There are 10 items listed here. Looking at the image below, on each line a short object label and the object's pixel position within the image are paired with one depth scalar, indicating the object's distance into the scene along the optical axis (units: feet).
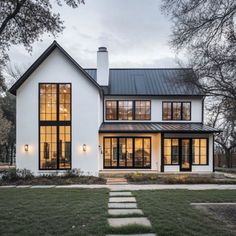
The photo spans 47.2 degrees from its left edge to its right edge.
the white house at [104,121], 54.54
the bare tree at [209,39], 22.33
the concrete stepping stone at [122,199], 30.15
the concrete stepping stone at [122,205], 26.58
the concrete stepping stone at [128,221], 20.41
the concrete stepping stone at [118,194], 33.73
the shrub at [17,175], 48.31
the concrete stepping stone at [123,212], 23.94
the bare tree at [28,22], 26.78
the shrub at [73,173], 51.01
